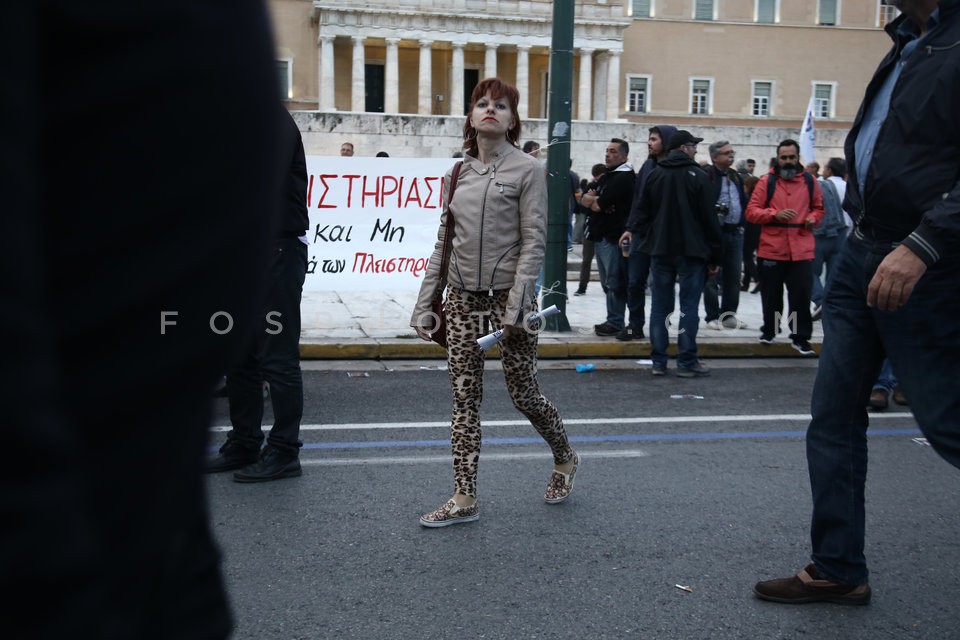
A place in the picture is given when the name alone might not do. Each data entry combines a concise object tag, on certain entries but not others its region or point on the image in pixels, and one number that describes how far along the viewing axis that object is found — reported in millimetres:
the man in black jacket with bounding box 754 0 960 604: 3172
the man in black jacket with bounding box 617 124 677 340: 9719
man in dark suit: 672
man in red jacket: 10094
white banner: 10469
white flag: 12496
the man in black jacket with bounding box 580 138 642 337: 11055
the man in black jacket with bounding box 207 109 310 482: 5309
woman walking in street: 4645
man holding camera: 11703
